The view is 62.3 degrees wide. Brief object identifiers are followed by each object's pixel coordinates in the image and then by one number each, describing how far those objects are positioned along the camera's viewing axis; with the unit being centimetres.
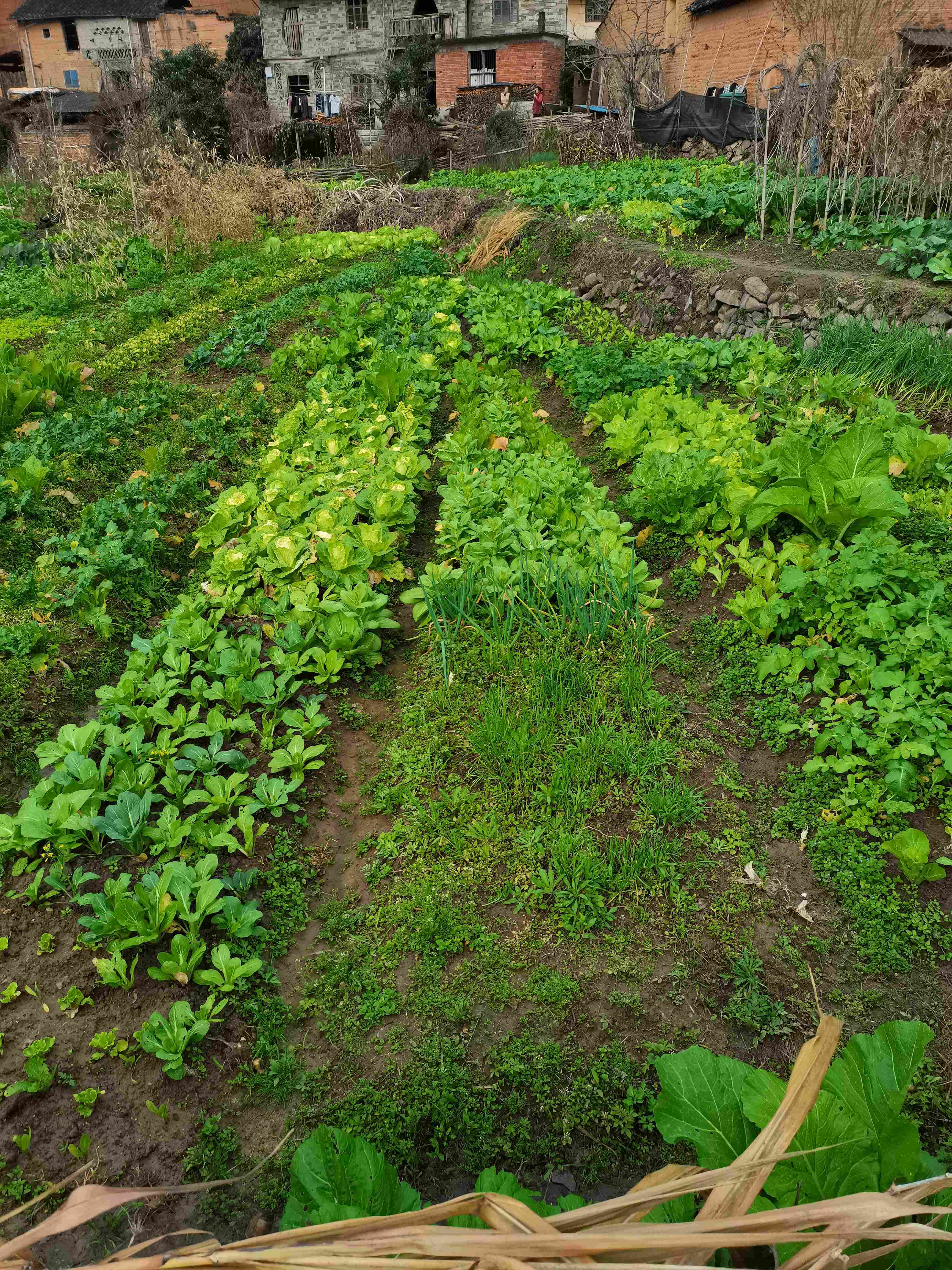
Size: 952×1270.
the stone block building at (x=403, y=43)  2892
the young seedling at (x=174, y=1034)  254
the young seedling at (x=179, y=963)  273
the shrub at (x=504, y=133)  2339
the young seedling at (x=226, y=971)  275
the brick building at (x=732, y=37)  1574
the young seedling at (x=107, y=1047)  261
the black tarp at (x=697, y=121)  1748
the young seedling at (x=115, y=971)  273
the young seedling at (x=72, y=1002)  274
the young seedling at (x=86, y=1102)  249
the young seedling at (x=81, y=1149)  236
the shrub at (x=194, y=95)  2273
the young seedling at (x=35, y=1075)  249
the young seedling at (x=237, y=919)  289
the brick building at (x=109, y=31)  3872
